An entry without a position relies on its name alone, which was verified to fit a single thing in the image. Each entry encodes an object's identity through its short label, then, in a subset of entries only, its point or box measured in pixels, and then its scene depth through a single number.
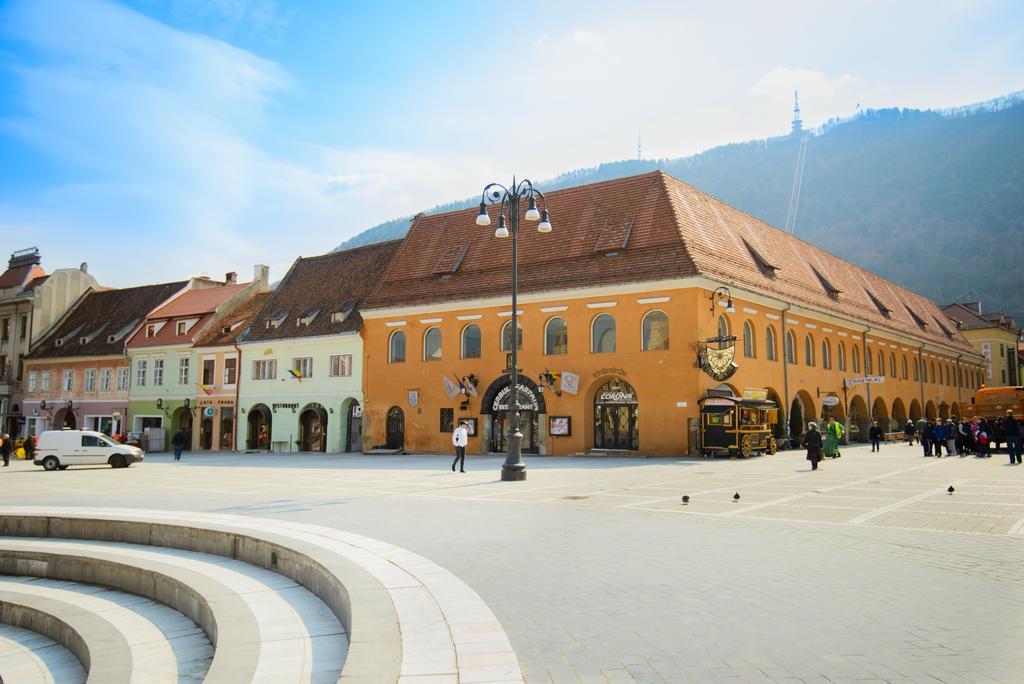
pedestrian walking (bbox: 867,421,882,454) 36.53
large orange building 33.59
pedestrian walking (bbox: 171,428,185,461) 39.62
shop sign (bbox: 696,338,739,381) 32.31
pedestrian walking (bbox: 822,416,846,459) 29.67
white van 31.69
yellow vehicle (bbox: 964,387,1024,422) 39.03
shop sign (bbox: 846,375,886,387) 38.64
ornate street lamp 20.78
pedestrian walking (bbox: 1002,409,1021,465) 26.58
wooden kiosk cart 30.69
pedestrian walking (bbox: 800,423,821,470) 23.62
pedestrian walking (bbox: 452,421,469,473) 24.66
